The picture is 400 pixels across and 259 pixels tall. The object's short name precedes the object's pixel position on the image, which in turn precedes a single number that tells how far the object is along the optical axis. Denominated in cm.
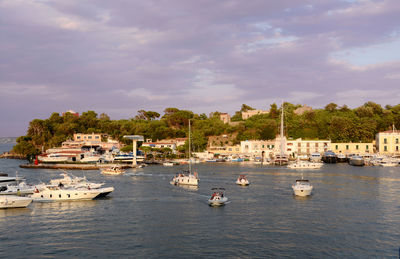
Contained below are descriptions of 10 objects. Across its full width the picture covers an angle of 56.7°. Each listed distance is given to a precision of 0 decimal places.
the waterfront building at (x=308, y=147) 12850
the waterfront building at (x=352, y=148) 12725
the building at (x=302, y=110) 16742
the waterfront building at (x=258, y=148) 13138
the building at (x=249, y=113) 18288
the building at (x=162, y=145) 13416
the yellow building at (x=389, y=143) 12106
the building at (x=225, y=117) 18112
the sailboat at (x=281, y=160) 10888
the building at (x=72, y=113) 16692
